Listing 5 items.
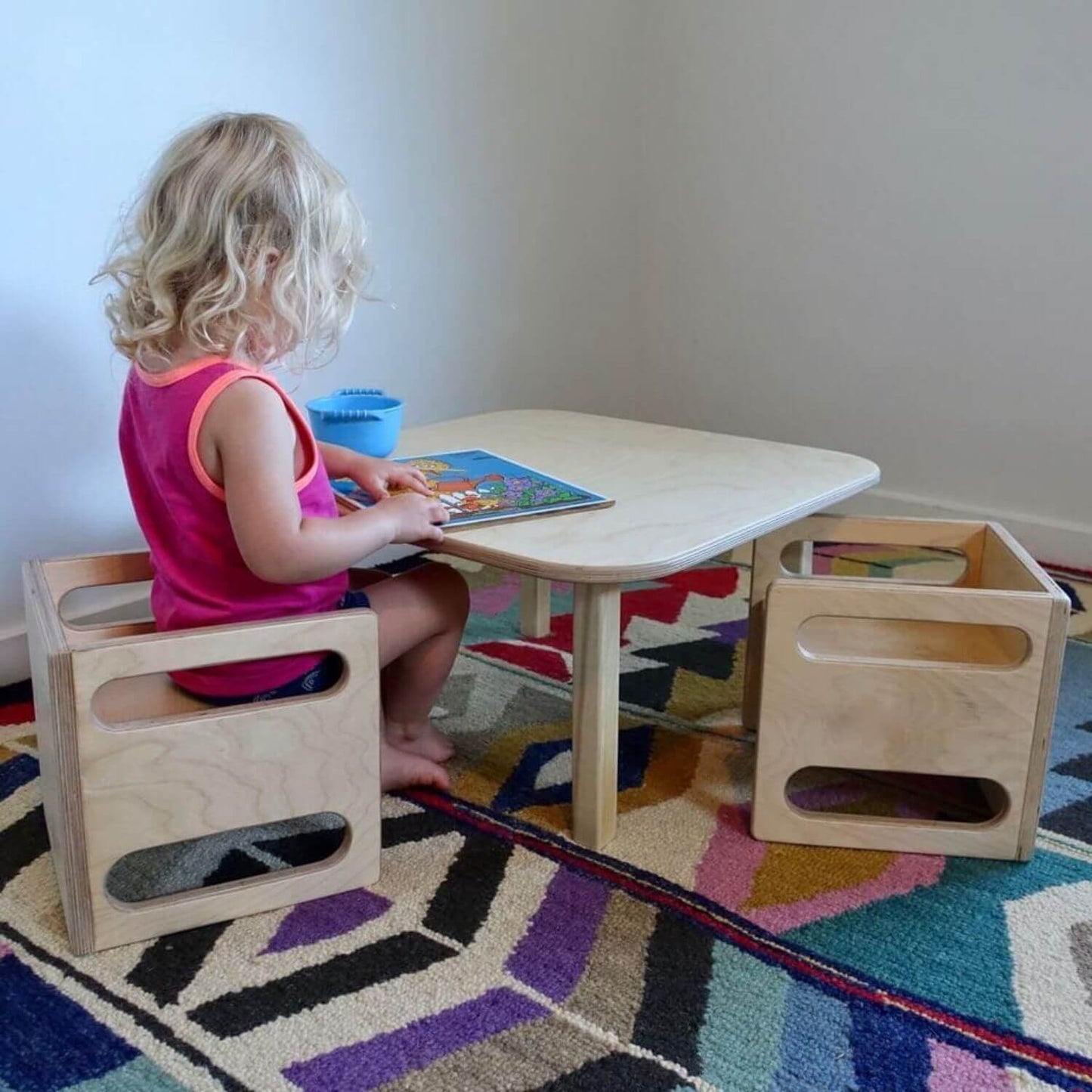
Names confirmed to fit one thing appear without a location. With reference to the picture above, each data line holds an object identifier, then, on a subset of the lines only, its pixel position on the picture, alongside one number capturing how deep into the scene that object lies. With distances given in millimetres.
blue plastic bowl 1209
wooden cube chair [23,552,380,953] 871
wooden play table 945
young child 910
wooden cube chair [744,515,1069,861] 1016
